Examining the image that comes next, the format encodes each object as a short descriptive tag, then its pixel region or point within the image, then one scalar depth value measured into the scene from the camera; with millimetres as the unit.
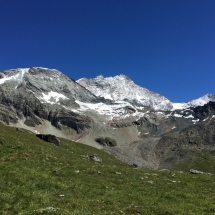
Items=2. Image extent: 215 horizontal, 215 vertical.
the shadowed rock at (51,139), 56481
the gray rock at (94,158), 45162
